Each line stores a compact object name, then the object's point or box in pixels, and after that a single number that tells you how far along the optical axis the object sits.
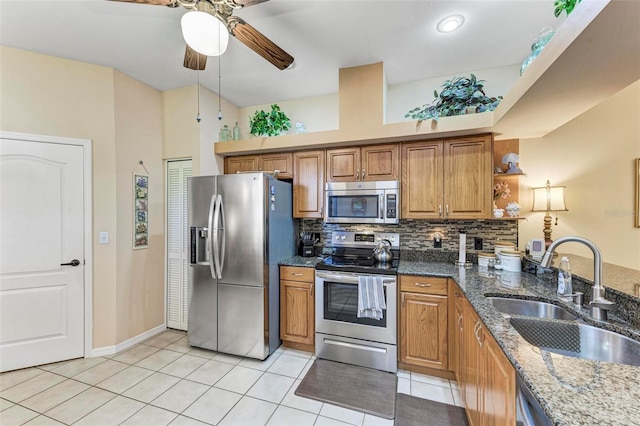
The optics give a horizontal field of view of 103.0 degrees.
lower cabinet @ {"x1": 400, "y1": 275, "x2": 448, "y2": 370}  2.20
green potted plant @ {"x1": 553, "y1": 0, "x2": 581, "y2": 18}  1.23
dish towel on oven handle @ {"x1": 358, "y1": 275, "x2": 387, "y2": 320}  2.28
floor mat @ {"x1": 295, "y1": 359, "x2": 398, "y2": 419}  1.92
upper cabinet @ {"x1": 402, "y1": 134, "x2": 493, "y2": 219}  2.42
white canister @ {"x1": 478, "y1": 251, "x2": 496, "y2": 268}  2.41
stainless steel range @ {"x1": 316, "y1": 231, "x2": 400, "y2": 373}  2.31
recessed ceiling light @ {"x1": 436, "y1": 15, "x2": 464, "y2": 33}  1.92
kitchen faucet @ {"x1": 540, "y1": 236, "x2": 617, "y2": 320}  1.27
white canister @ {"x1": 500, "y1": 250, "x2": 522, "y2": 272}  2.22
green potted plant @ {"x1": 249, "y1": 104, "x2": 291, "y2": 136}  3.04
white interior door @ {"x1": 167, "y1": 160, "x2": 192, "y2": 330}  3.16
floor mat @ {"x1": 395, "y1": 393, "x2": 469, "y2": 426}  1.76
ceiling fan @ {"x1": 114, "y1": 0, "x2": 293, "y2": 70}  1.46
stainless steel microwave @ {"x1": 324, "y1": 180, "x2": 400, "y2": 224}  2.62
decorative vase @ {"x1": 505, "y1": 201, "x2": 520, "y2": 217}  2.45
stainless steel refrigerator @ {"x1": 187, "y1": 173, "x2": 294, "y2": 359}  2.51
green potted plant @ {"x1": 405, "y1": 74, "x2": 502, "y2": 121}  2.37
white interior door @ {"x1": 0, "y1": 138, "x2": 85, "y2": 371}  2.32
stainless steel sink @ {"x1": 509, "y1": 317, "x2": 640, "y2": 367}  1.13
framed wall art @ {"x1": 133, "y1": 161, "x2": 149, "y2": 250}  2.89
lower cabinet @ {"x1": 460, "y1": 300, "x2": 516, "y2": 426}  1.03
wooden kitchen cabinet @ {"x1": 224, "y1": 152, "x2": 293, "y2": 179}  3.06
